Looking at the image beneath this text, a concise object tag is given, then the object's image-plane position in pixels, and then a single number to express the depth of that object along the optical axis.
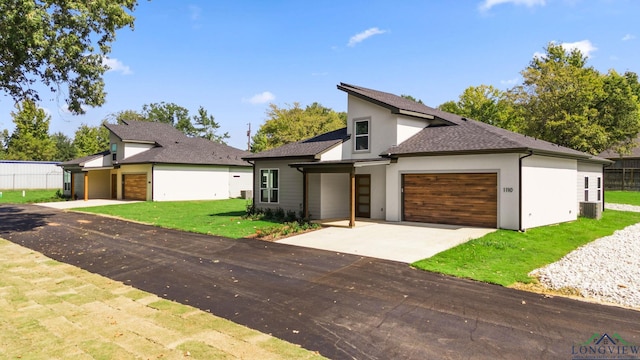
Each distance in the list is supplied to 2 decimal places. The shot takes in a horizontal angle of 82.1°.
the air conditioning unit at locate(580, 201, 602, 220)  17.97
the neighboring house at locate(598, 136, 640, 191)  35.16
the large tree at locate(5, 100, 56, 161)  55.51
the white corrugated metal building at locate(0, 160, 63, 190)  43.78
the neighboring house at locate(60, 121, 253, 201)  29.34
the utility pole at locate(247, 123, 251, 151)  53.53
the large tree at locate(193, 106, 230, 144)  73.88
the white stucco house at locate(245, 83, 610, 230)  13.97
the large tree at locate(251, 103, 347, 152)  47.12
